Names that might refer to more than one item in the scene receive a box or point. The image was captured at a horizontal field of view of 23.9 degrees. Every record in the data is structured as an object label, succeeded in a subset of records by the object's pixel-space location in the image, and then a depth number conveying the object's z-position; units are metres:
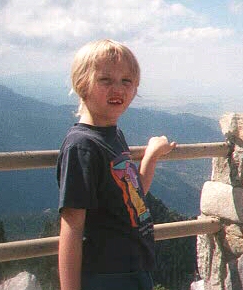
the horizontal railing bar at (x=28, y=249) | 2.31
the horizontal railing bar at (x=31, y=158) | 2.24
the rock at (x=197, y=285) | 3.65
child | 1.81
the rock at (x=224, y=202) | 3.22
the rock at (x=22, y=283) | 2.42
